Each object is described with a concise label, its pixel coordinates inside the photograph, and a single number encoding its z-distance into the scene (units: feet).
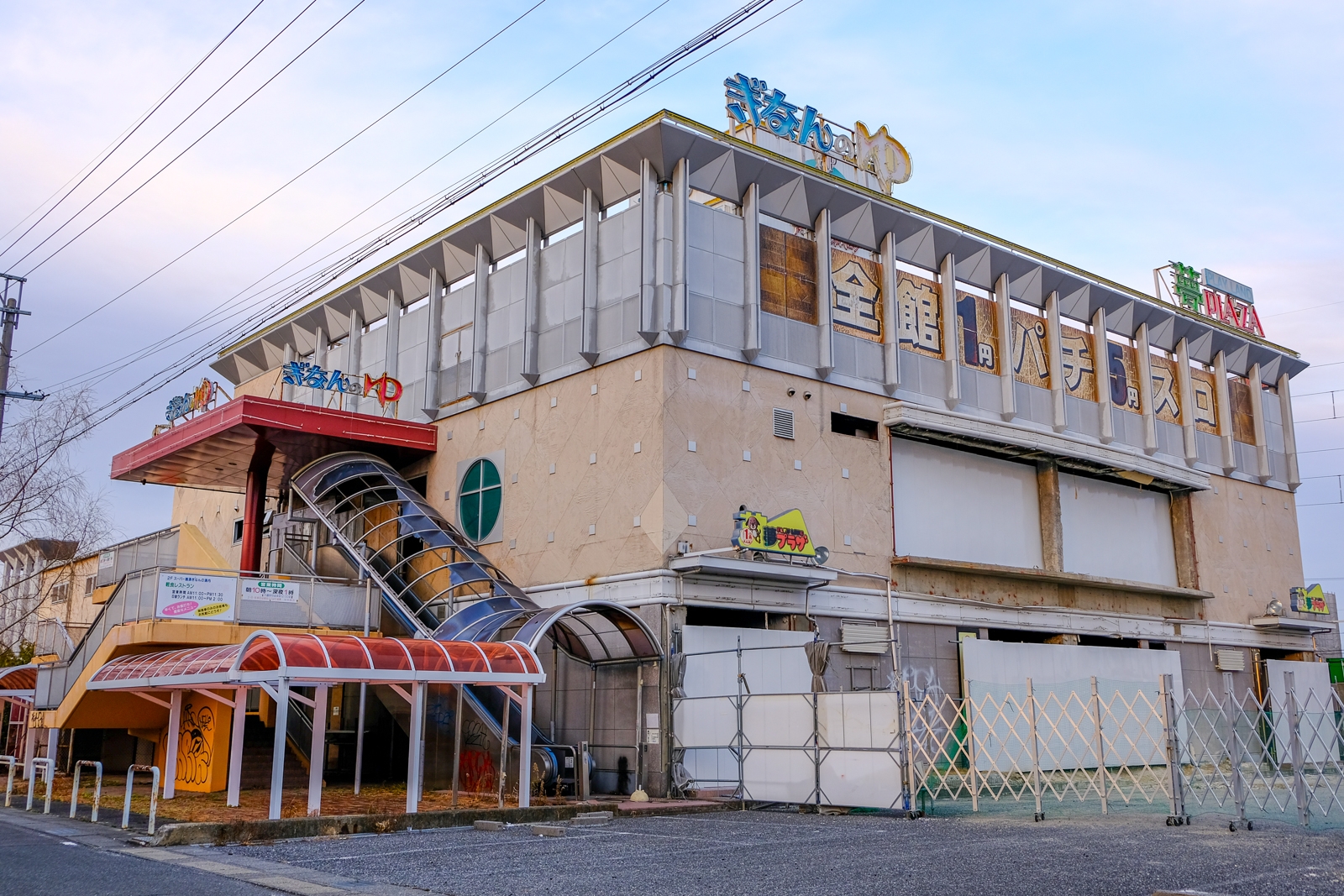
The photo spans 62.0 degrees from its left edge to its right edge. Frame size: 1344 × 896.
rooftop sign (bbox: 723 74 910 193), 103.86
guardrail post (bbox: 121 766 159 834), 57.82
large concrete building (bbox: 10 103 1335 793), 91.97
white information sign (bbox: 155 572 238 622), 83.97
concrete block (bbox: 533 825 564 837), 60.75
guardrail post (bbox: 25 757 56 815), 69.41
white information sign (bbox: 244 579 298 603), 87.86
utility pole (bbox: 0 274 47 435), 93.91
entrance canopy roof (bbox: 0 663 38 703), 106.11
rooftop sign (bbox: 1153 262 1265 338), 144.25
